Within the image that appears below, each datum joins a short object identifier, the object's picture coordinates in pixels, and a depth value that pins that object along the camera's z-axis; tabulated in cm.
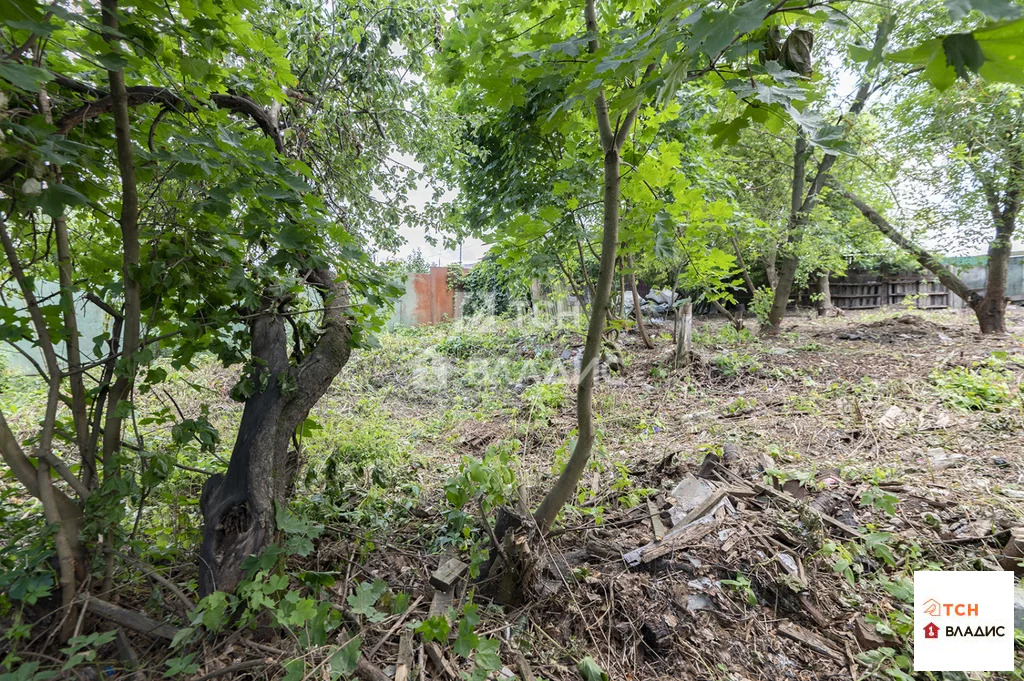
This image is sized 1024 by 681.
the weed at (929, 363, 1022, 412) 342
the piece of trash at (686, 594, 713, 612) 170
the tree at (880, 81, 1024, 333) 505
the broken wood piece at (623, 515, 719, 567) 190
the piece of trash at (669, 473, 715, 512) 222
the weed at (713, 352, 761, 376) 503
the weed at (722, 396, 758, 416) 392
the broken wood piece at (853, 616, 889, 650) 153
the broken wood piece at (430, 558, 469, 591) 176
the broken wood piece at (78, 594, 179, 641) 141
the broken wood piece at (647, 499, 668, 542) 206
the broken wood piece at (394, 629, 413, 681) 138
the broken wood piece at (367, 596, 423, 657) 147
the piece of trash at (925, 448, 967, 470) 259
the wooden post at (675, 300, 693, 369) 534
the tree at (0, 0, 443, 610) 131
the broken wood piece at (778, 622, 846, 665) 154
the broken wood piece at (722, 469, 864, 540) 200
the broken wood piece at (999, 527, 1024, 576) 174
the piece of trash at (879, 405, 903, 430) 323
